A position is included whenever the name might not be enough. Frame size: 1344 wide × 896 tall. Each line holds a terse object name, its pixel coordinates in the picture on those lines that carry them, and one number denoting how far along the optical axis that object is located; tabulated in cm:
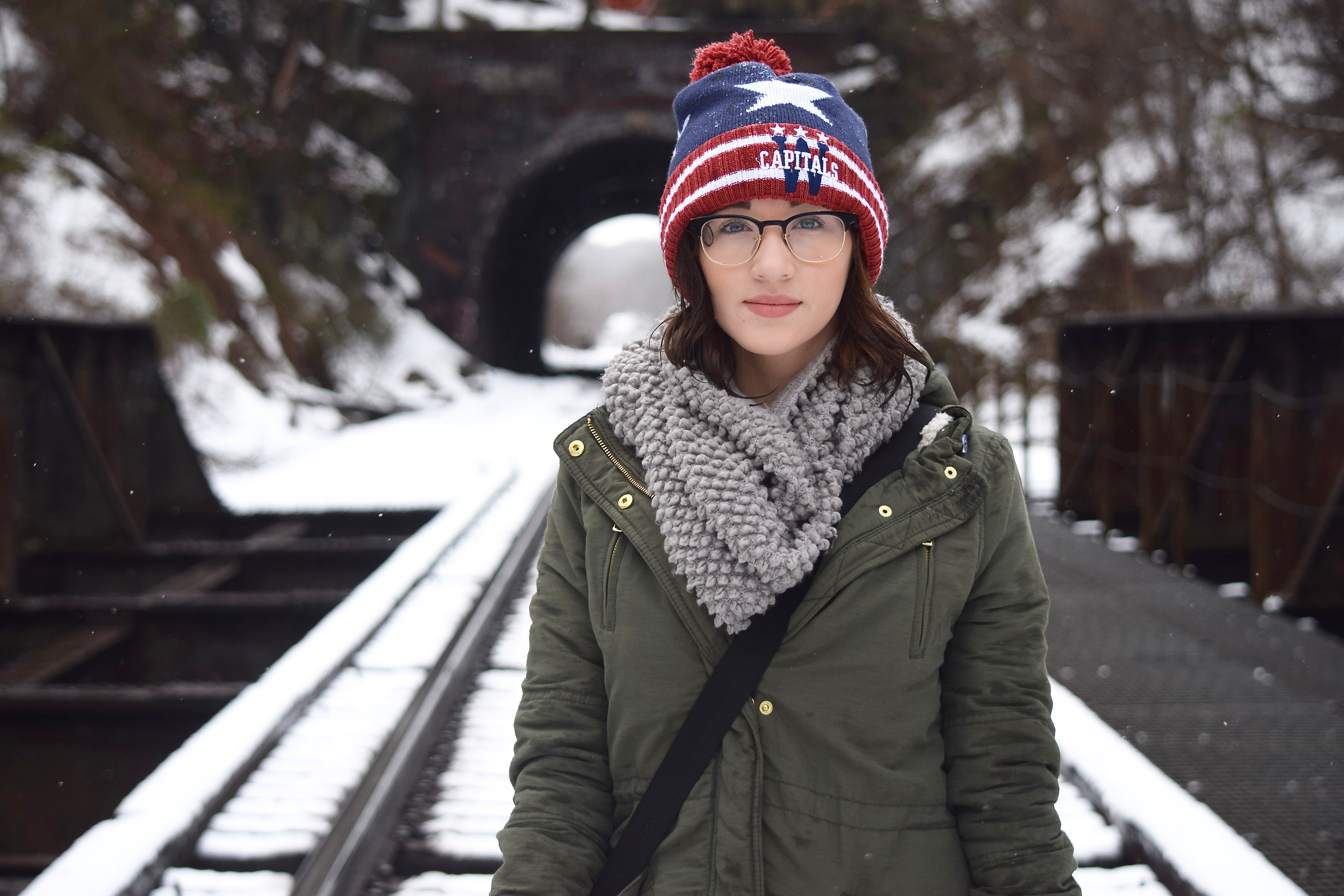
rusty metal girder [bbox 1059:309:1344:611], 522
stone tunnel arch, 2039
